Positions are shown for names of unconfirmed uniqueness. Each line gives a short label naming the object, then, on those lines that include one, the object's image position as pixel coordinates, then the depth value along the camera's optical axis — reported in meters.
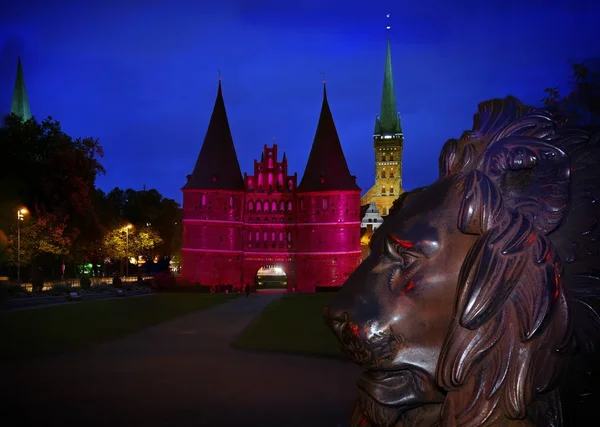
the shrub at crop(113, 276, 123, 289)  50.32
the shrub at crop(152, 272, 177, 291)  56.53
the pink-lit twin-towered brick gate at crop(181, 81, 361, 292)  67.25
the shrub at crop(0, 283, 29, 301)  31.71
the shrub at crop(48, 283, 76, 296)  38.67
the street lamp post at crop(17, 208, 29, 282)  40.28
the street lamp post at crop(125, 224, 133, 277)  63.22
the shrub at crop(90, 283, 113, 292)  45.84
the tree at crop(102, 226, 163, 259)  63.97
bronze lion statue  1.48
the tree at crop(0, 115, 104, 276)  42.56
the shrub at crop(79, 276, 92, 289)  45.88
